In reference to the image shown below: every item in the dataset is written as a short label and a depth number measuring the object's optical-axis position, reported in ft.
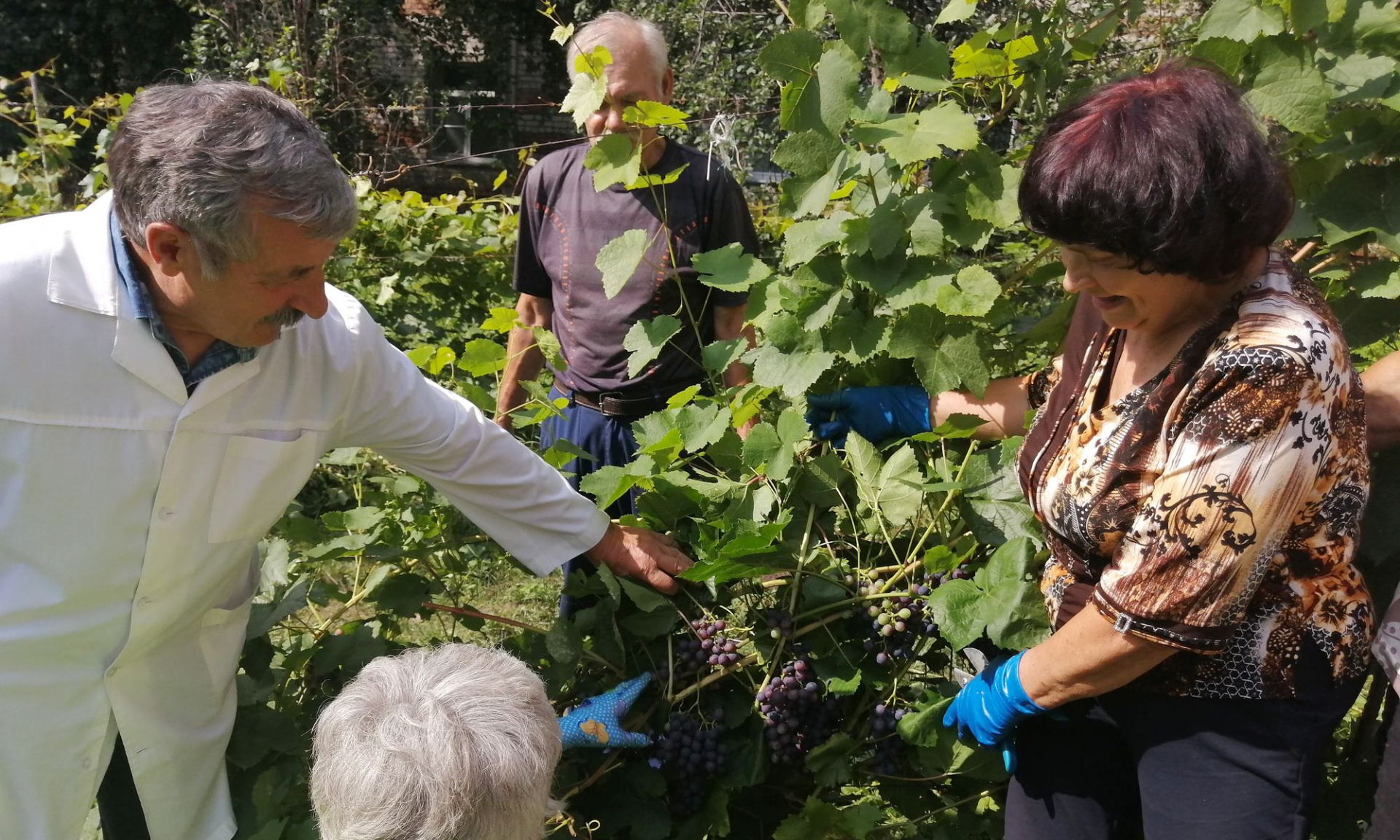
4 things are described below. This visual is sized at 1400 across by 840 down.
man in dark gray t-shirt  9.04
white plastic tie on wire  8.32
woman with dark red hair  4.24
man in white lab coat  5.07
